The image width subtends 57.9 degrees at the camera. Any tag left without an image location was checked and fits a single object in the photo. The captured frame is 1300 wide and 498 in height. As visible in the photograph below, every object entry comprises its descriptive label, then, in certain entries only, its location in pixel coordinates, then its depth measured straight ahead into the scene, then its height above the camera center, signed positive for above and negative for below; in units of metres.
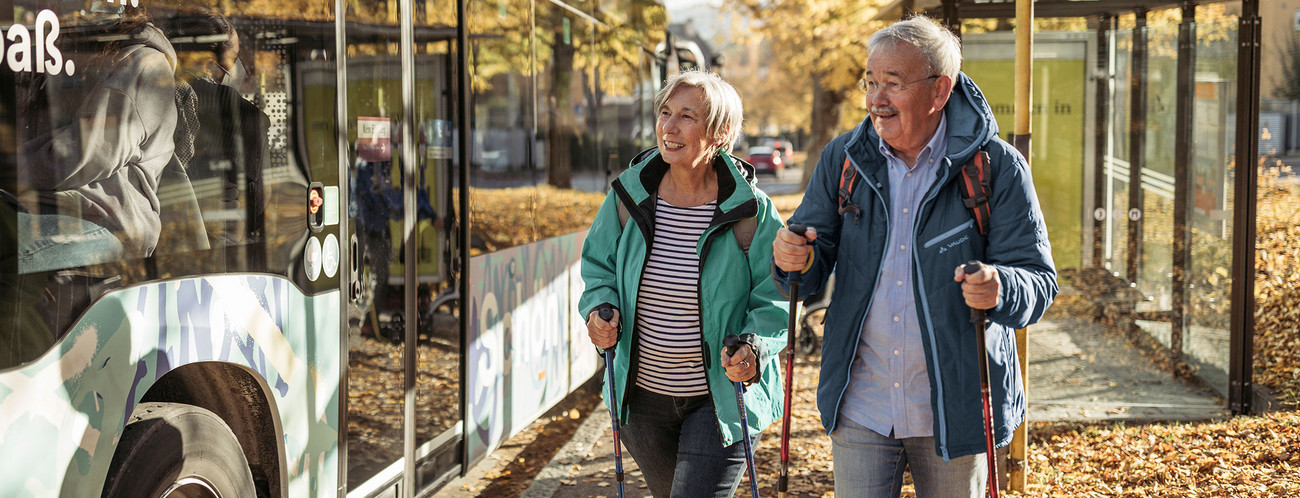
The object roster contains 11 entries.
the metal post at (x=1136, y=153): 8.66 +0.03
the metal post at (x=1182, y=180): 8.20 -0.16
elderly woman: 3.59 -0.38
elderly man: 3.04 -0.28
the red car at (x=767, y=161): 51.81 +0.05
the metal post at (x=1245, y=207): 7.40 -0.32
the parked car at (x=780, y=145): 63.60 +0.96
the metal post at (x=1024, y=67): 5.36 +0.42
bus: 2.60 -0.23
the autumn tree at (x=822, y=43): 17.22 +1.90
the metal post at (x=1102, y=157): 8.84 +0.00
